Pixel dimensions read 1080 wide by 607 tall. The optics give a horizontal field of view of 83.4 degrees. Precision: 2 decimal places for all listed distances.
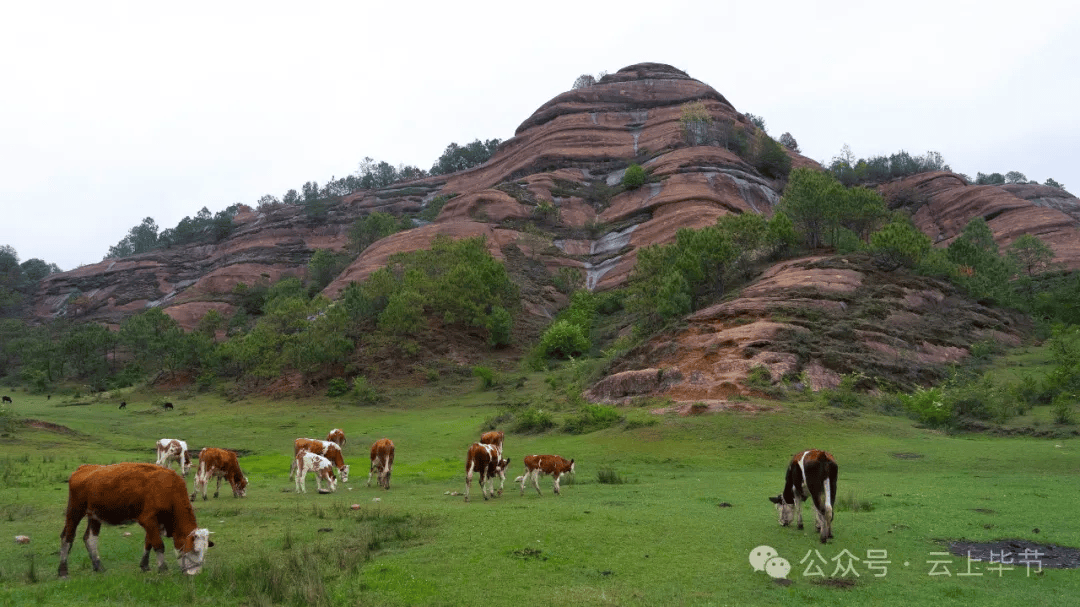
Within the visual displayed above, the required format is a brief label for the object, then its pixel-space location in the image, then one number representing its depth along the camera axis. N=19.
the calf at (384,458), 20.25
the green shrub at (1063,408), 25.80
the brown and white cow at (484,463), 17.59
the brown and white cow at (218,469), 18.03
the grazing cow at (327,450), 21.66
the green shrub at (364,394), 49.94
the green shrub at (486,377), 51.94
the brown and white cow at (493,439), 23.35
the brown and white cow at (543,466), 18.47
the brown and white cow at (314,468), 19.31
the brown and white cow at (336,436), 28.28
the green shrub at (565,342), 59.41
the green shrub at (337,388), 53.34
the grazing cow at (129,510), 9.61
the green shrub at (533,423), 32.64
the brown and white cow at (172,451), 21.26
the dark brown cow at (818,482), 11.62
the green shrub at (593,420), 31.38
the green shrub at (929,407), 29.00
